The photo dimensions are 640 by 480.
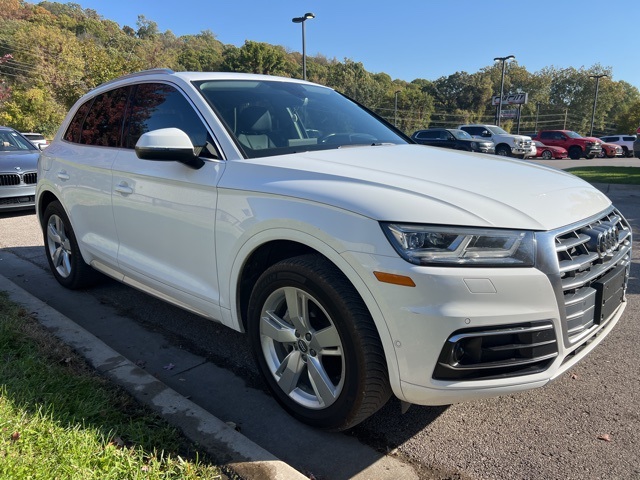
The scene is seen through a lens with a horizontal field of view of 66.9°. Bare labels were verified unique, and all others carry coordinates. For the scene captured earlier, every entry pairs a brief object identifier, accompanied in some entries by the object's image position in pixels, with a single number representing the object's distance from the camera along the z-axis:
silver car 8.40
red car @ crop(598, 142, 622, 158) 30.14
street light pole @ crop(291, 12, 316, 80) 21.72
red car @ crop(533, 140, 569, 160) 28.83
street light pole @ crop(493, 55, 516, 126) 29.88
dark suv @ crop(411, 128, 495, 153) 22.53
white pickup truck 25.30
